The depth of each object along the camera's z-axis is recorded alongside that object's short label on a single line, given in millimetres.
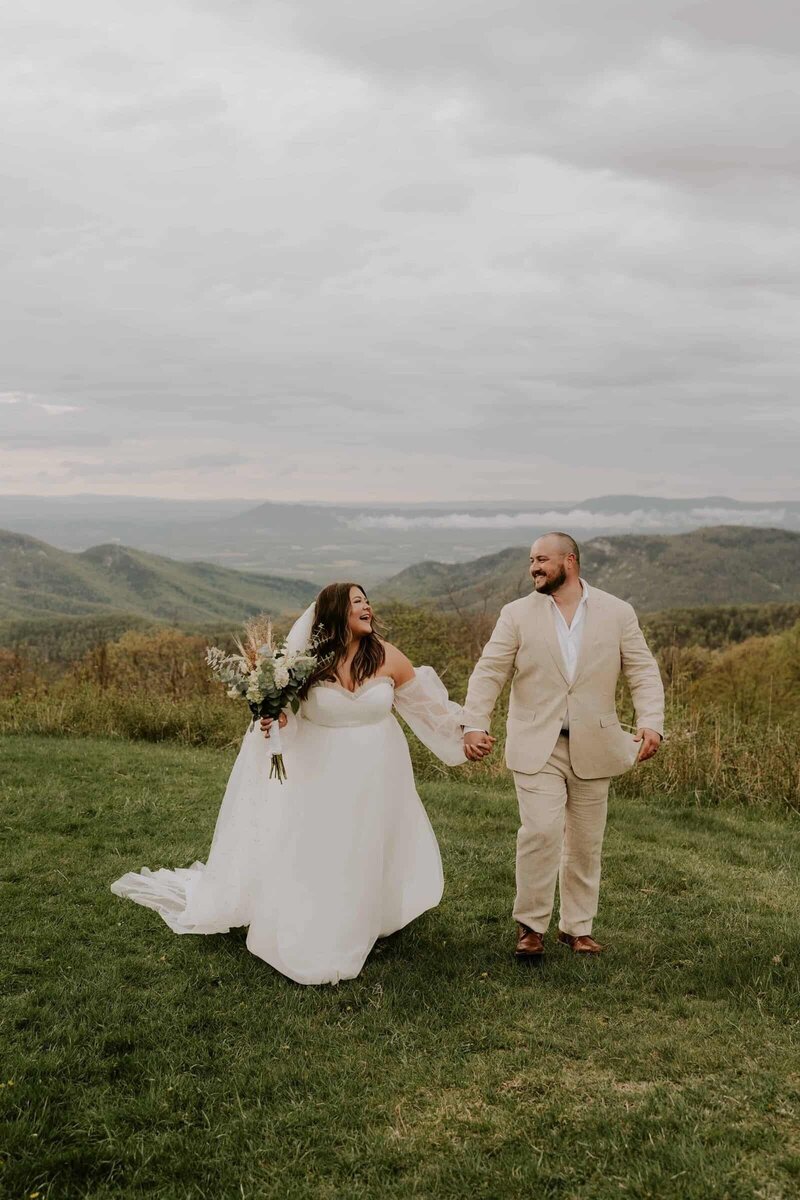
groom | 5547
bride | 5480
